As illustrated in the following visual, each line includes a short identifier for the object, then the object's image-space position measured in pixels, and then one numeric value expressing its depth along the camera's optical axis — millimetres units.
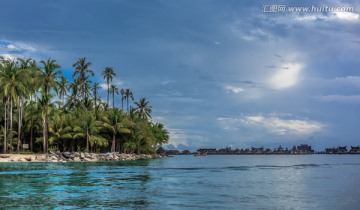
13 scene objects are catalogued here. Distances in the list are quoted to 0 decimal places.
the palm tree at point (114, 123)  102238
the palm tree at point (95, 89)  124250
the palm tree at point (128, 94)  149488
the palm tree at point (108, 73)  128750
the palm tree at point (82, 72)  106975
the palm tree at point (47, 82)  85938
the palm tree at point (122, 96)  147250
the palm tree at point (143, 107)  140875
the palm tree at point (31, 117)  89188
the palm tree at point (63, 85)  96712
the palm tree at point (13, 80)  77938
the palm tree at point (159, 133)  143250
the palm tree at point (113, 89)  138125
